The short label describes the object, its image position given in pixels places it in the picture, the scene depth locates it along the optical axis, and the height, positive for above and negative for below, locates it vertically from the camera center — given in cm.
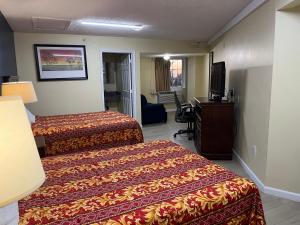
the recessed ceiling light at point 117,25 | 374 +97
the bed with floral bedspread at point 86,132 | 298 -72
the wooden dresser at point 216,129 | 352 -79
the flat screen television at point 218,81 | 356 -3
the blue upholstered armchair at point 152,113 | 613 -91
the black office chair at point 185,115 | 487 -77
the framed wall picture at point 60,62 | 454 +41
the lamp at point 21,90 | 278 -10
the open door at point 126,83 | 557 -7
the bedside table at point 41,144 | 280 -78
